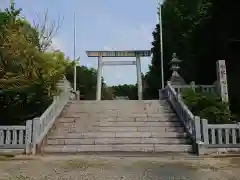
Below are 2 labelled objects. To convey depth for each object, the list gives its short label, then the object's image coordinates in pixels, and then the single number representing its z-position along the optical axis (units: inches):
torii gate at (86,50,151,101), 491.6
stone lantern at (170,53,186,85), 387.4
